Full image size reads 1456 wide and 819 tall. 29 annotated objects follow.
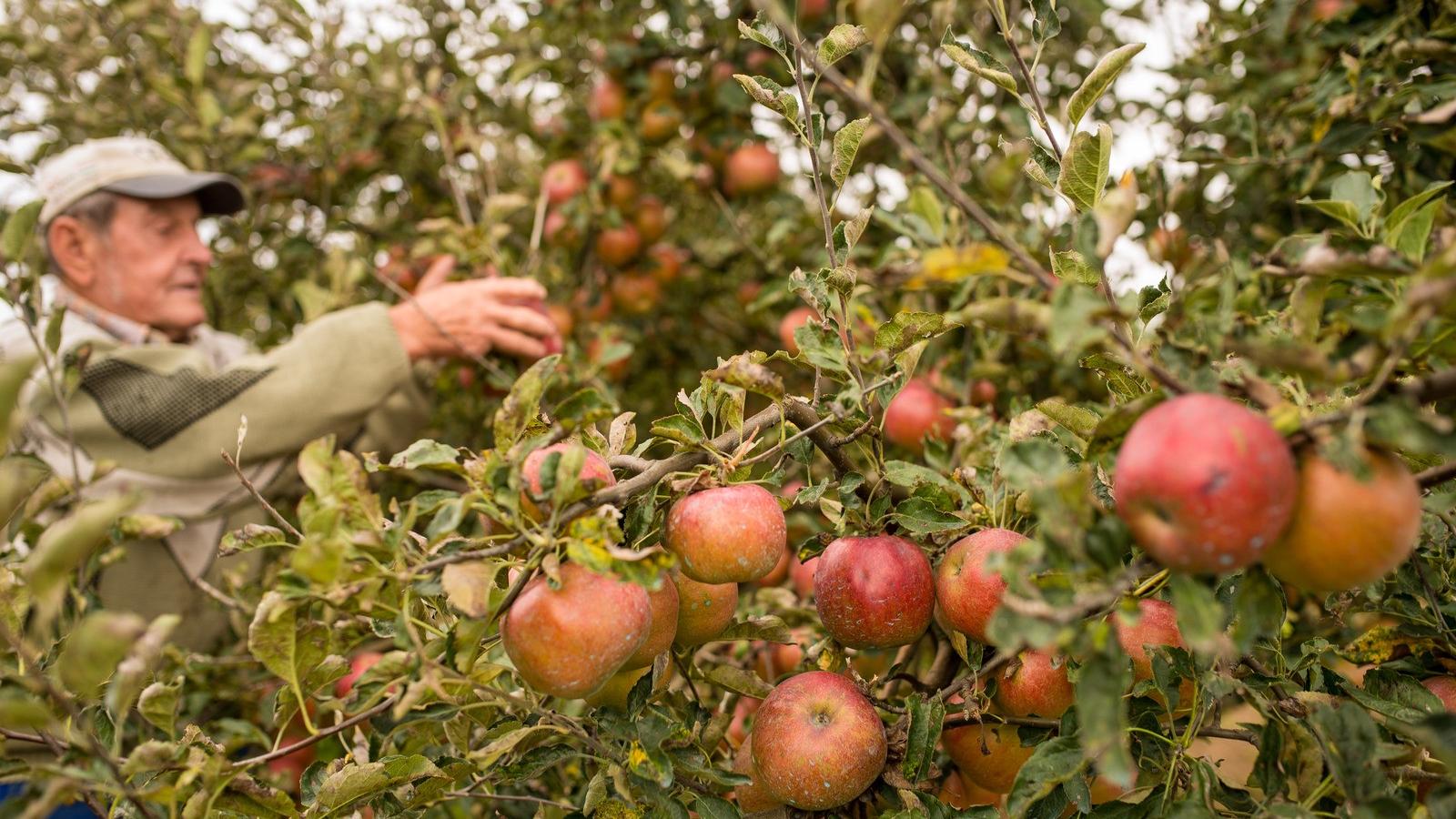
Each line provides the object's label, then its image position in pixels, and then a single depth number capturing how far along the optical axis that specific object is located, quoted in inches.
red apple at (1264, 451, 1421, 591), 25.8
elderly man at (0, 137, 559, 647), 82.8
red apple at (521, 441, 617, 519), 33.4
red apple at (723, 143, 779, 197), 102.6
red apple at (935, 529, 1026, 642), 39.3
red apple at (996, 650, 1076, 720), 40.7
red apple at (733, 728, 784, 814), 46.4
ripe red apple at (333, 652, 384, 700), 77.5
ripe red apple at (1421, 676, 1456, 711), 40.6
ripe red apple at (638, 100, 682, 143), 103.6
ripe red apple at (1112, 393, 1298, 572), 24.6
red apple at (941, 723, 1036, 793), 43.6
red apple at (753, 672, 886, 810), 40.2
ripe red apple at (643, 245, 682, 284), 110.0
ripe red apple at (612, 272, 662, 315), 109.6
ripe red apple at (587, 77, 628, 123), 106.0
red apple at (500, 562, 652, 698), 34.1
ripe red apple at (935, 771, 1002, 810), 48.6
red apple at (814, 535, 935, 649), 41.5
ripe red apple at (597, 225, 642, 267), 105.6
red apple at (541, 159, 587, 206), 105.2
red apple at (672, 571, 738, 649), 41.7
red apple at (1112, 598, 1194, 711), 39.2
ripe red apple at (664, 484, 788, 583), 36.5
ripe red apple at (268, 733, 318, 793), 85.7
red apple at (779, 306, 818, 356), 86.0
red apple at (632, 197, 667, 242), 110.0
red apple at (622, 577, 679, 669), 39.8
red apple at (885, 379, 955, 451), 80.4
